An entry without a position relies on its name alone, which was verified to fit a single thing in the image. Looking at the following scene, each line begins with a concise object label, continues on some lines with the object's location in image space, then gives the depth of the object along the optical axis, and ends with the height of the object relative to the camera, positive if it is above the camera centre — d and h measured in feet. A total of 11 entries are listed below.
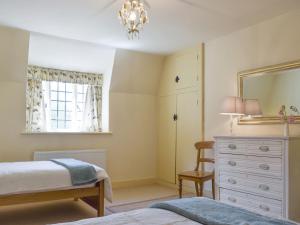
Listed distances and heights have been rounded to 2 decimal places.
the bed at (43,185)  9.99 -2.03
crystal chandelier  8.75 +3.51
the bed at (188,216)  5.10 -1.55
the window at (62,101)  16.21 +1.62
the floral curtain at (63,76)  16.39 +3.08
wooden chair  12.96 -1.97
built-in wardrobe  15.85 +1.05
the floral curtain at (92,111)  17.85 +1.11
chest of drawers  9.66 -1.48
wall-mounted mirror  11.16 +1.77
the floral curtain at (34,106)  15.98 +1.19
